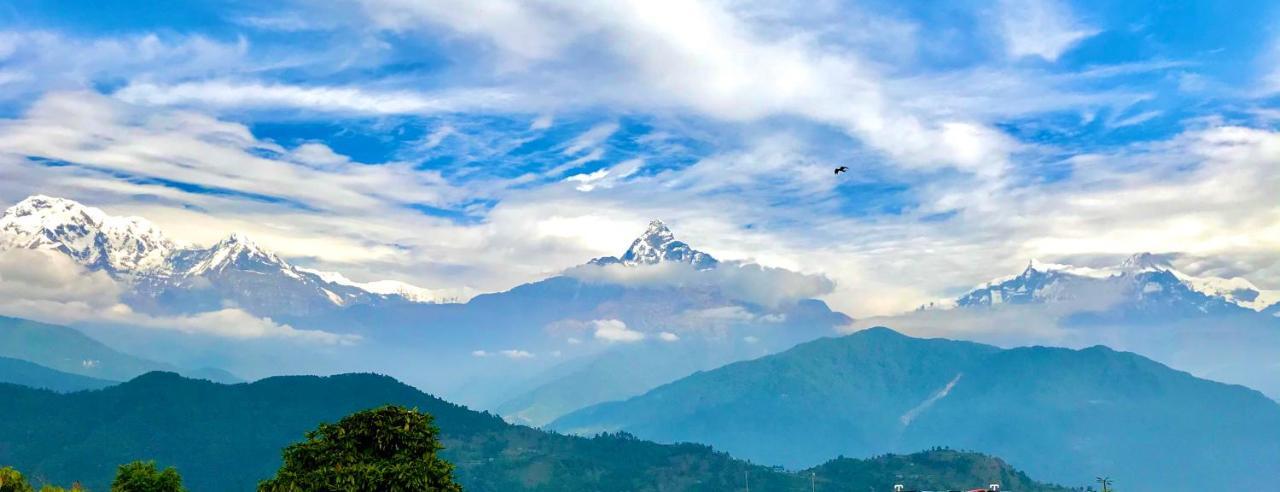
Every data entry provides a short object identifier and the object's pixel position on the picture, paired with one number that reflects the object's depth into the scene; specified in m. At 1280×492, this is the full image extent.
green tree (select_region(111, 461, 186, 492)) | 154.75
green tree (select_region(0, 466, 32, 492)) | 114.25
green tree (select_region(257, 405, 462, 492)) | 101.81
